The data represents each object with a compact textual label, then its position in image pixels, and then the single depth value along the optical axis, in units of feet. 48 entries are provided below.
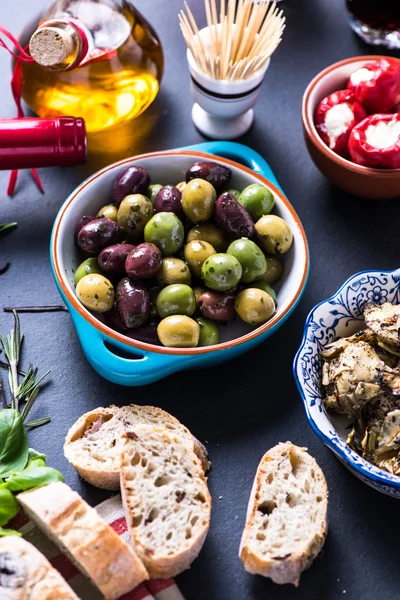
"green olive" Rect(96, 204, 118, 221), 1.63
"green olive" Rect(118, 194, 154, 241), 1.60
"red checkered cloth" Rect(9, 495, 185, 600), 1.34
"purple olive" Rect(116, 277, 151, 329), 1.50
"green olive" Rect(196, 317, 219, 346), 1.52
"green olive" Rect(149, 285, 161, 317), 1.55
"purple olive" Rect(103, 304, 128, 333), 1.53
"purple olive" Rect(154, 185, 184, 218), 1.61
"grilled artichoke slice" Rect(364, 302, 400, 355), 1.46
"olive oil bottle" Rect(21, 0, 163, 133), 1.71
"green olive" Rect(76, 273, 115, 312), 1.52
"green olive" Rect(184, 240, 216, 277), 1.56
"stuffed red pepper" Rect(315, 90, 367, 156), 1.72
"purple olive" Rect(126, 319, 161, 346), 1.52
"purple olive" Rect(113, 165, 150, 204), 1.64
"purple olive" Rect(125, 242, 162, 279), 1.52
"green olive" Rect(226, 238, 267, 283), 1.54
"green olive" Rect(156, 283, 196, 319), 1.51
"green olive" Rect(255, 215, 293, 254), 1.60
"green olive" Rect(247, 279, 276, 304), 1.57
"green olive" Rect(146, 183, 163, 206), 1.67
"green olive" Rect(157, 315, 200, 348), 1.48
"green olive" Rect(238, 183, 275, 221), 1.62
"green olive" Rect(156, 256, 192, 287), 1.55
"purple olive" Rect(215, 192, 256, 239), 1.57
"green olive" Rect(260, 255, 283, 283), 1.62
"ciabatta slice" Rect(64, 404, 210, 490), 1.42
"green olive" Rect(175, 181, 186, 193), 1.67
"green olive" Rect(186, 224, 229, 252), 1.61
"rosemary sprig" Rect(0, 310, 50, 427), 1.53
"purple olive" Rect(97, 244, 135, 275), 1.55
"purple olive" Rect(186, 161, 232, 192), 1.65
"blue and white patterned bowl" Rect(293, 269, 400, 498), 1.35
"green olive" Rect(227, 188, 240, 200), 1.67
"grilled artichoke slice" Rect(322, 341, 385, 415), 1.42
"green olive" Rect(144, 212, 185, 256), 1.56
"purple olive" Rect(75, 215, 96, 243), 1.61
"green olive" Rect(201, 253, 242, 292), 1.50
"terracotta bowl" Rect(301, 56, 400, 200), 1.68
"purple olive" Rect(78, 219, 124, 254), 1.57
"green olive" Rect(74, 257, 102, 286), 1.56
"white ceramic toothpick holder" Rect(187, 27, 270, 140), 1.73
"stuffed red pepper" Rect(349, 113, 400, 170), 1.65
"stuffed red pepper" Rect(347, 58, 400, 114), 1.72
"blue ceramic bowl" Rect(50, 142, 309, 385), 1.49
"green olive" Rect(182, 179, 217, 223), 1.59
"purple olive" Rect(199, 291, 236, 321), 1.53
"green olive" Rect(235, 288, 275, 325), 1.52
